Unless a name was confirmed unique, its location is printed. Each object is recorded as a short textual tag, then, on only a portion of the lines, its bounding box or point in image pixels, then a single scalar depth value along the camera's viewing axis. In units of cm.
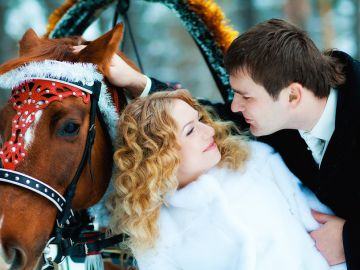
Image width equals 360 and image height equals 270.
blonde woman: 180
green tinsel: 246
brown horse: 156
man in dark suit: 182
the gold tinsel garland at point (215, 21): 245
